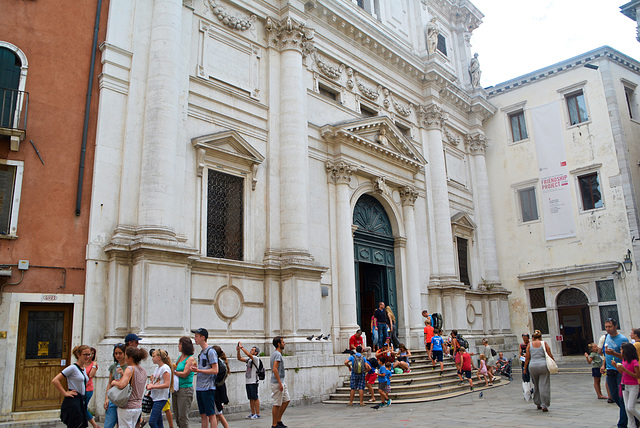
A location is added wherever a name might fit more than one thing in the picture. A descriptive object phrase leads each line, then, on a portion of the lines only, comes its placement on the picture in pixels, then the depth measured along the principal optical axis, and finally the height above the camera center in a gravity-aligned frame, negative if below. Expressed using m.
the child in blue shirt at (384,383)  12.71 -1.12
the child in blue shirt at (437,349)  16.03 -0.45
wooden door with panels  10.41 -0.16
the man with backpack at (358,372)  12.80 -0.84
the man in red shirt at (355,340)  14.62 -0.11
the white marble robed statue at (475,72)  26.38 +12.47
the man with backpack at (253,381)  11.27 -0.85
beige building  22.10 +5.65
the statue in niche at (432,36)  23.67 +12.82
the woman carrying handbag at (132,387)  6.41 -0.52
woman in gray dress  10.53 -0.75
